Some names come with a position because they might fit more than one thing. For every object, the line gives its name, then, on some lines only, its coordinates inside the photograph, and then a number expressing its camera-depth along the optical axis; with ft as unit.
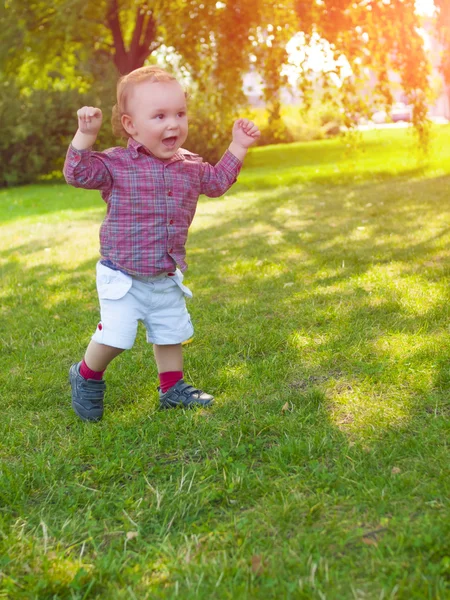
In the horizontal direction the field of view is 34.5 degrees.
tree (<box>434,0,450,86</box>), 33.81
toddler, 10.00
